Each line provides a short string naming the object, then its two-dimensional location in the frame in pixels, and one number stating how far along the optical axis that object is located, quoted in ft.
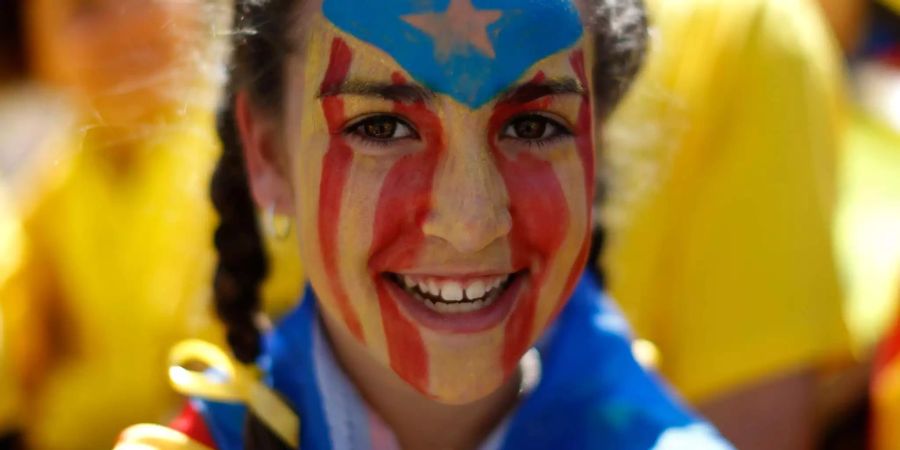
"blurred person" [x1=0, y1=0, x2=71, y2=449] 6.76
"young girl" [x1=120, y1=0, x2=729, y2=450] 3.48
